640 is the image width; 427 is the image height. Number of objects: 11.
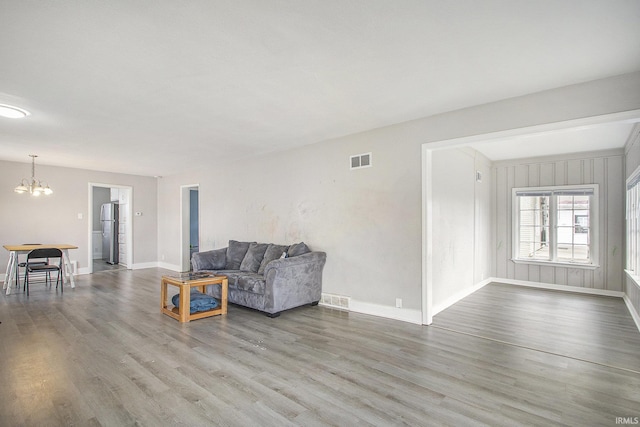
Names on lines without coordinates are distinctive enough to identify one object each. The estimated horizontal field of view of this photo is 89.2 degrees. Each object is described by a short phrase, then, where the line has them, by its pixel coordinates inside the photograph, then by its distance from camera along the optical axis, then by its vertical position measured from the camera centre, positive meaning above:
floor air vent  4.67 -1.28
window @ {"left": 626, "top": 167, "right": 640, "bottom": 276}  4.24 -0.15
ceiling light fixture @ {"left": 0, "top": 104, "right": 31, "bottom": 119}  3.53 +1.16
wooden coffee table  4.10 -1.03
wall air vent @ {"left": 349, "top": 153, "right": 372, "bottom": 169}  4.56 +0.76
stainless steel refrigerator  9.47 -0.48
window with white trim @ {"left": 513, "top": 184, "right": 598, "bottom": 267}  5.98 -0.22
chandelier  6.16 +0.61
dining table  5.70 -0.84
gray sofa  4.28 -0.89
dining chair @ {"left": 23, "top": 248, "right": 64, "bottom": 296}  5.66 -0.74
